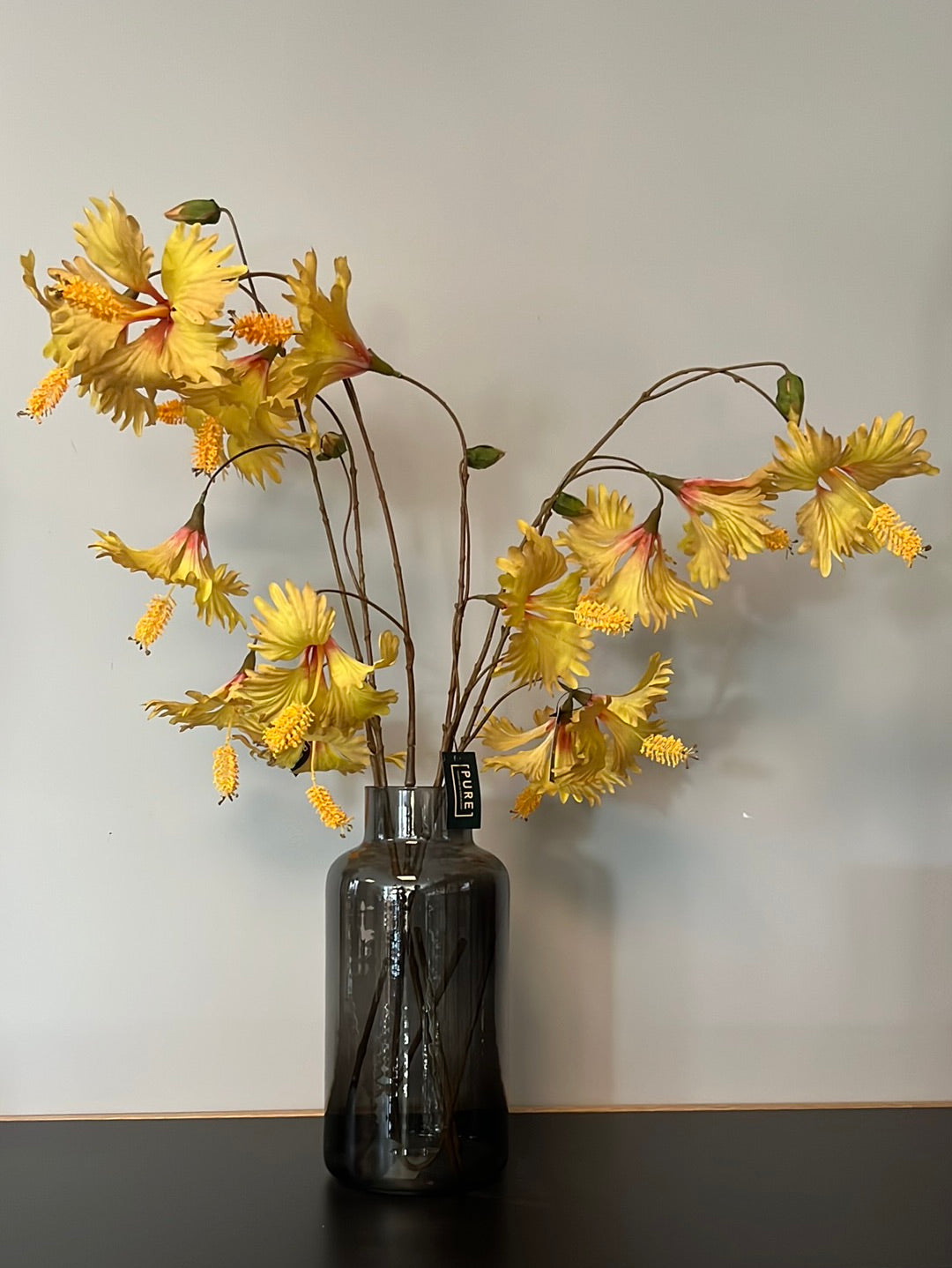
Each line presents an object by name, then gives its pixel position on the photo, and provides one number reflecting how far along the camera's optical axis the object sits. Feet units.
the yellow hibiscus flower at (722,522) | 2.96
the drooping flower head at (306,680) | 2.63
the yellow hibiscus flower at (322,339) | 2.77
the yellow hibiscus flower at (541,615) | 2.78
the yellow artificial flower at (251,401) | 2.89
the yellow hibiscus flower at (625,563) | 3.06
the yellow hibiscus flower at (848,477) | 2.86
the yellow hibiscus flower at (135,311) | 2.58
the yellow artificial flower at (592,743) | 3.07
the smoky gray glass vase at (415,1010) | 2.93
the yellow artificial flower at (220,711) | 2.83
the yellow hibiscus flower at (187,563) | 2.82
